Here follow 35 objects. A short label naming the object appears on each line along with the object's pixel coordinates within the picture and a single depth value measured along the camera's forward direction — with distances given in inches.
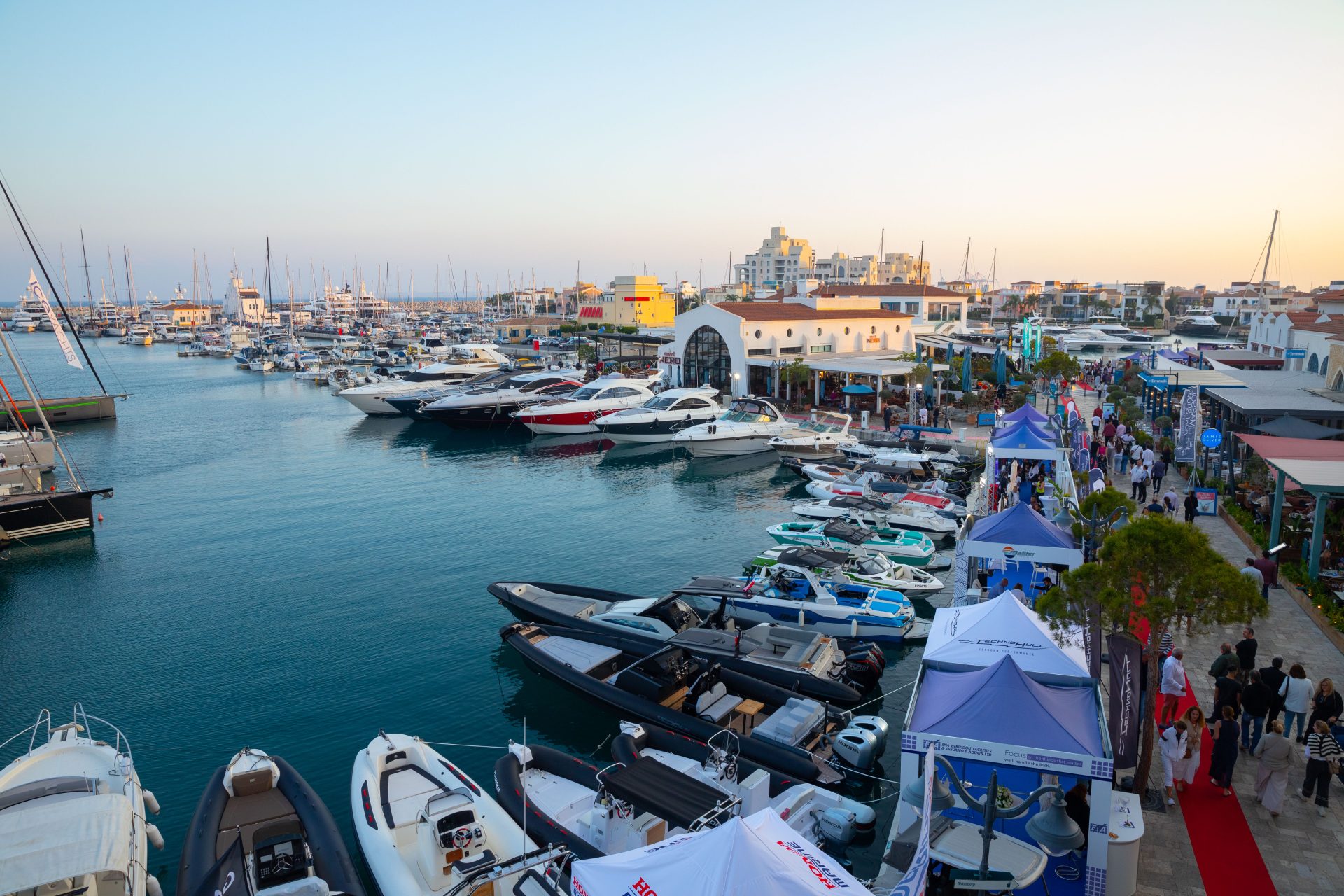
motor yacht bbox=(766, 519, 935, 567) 828.6
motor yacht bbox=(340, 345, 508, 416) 1980.4
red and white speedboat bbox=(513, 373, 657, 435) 1683.1
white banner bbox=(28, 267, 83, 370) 1375.0
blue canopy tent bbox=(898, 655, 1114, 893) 327.3
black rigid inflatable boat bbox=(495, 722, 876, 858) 350.3
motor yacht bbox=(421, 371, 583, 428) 1790.1
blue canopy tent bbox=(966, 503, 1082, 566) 564.1
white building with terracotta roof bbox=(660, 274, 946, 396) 1817.2
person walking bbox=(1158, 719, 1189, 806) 390.3
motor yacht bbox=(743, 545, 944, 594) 725.3
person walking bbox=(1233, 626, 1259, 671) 449.7
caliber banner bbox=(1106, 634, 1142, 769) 373.7
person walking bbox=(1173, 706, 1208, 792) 389.4
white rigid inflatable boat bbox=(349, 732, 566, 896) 344.8
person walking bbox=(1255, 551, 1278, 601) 620.7
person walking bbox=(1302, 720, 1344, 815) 369.1
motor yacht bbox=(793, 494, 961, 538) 932.6
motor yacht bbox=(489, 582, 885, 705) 544.7
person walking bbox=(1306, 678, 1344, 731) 393.1
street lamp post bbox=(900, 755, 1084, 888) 282.0
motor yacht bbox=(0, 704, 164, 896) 331.0
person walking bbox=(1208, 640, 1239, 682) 451.5
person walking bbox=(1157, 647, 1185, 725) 453.4
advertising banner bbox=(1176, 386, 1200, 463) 1003.3
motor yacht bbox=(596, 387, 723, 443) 1545.3
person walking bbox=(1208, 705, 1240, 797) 381.4
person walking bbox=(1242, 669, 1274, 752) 419.5
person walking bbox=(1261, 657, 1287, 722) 420.5
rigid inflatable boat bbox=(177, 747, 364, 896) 351.9
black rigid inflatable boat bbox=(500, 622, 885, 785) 462.3
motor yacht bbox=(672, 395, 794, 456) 1461.6
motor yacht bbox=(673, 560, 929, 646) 657.0
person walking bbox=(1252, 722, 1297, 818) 362.6
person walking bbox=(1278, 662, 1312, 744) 423.2
